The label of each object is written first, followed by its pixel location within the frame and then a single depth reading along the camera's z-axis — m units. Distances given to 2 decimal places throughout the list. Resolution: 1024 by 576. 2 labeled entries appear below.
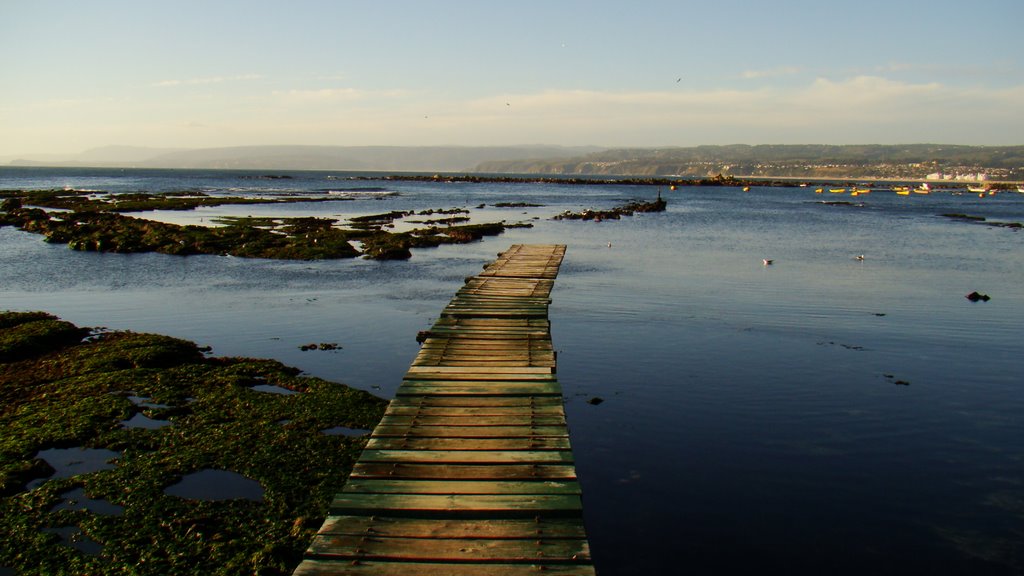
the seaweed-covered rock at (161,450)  9.82
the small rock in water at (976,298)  29.47
